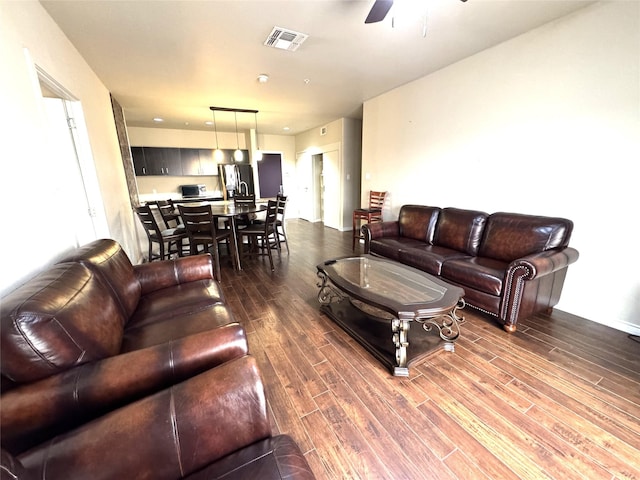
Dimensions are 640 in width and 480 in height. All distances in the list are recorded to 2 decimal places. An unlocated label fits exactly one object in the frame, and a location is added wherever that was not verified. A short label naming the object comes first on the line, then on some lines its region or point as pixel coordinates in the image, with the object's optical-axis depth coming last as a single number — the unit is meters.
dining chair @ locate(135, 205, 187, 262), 3.47
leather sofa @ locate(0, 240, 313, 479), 0.74
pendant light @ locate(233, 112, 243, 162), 6.25
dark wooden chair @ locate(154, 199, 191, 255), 3.86
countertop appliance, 6.78
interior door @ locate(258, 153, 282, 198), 7.44
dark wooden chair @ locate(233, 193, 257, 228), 4.54
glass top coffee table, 1.74
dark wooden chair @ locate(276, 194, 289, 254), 4.14
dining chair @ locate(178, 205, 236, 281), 3.24
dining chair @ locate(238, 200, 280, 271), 3.81
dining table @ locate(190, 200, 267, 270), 3.63
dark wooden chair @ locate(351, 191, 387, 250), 4.68
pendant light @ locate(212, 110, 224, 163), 6.42
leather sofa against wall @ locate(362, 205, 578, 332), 2.15
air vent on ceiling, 2.41
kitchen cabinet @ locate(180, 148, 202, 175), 6.66
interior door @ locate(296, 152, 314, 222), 7.49
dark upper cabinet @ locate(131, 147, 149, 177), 6.18
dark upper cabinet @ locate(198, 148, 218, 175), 6.84
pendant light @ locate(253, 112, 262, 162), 6.85
